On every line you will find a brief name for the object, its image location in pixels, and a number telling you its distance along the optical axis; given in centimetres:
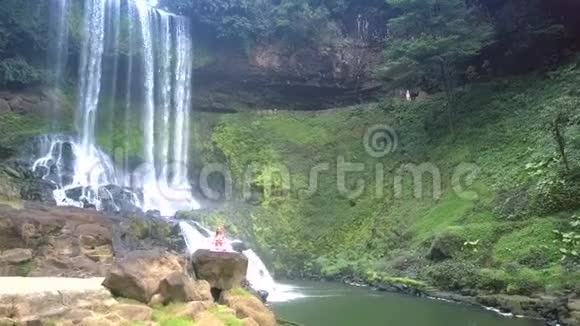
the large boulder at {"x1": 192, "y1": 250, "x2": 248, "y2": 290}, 1020
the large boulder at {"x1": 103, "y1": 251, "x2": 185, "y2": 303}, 789
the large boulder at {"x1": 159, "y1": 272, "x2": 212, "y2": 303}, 819
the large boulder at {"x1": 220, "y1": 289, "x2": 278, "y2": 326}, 931
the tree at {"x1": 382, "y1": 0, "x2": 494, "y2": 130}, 2730
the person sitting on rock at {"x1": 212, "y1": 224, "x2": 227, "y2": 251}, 1141
